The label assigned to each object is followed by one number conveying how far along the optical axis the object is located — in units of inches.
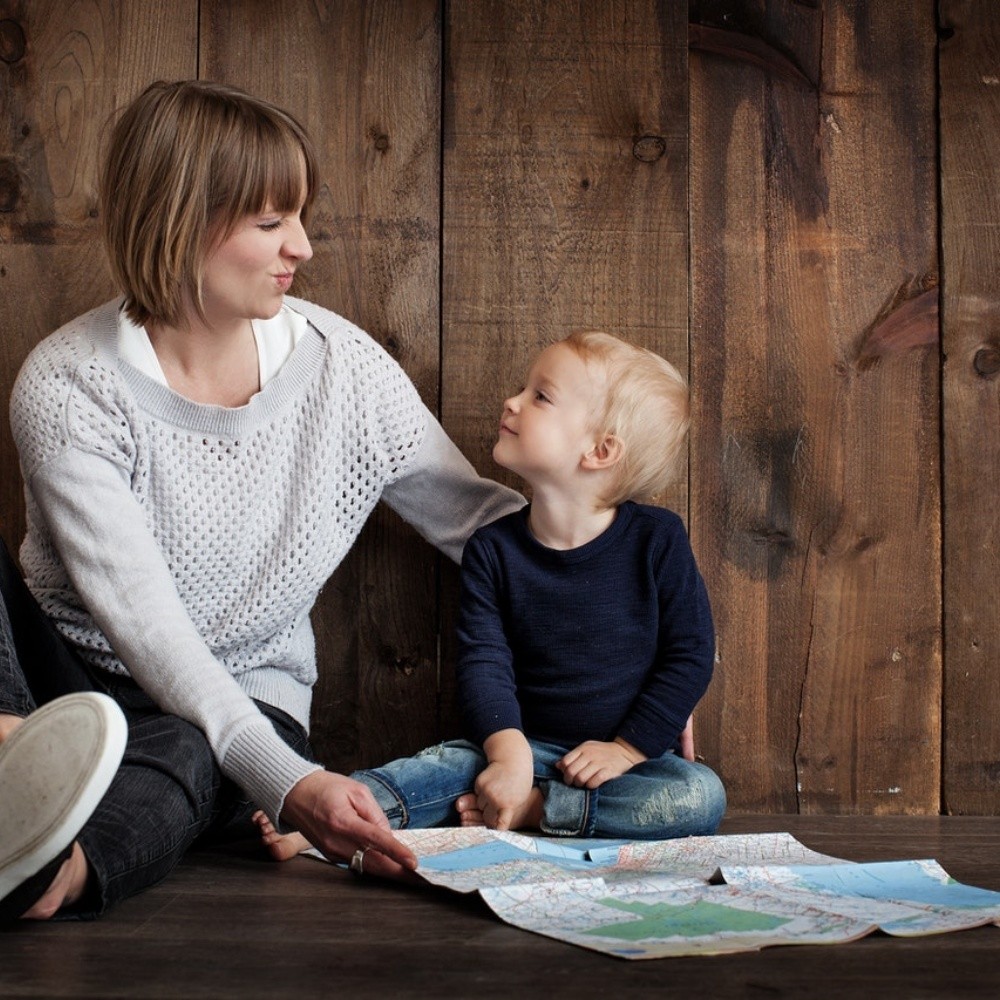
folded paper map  40.8
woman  48.7
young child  60.1
